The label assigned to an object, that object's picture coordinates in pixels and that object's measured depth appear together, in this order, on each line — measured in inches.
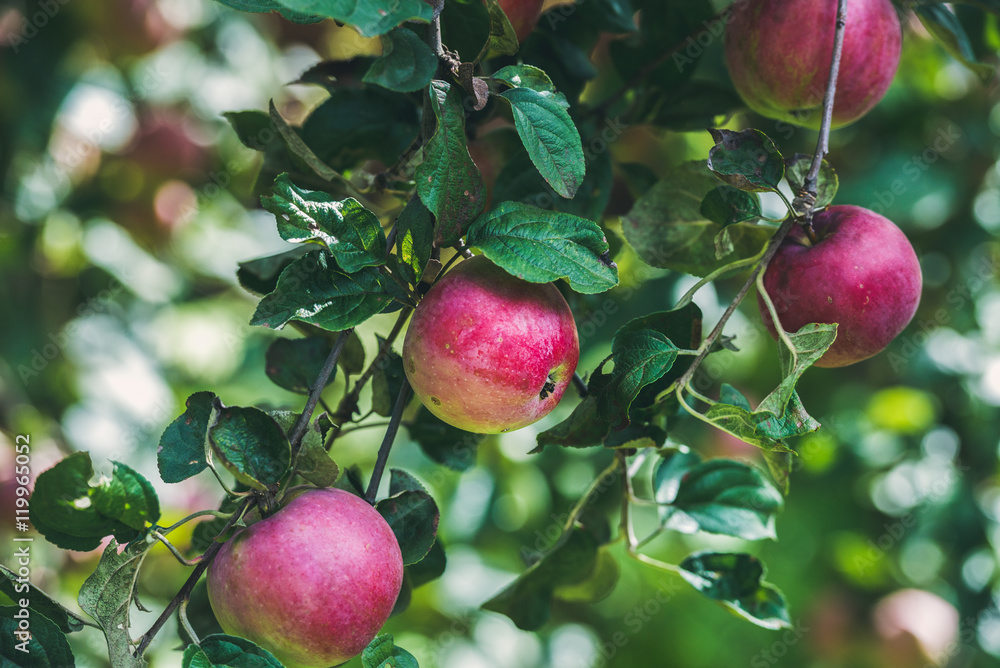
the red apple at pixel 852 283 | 45.1
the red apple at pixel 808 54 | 46.8
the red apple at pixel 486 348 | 43.6
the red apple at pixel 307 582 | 43.1
